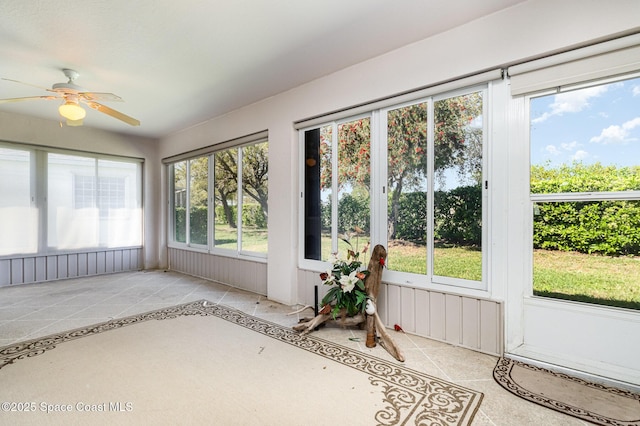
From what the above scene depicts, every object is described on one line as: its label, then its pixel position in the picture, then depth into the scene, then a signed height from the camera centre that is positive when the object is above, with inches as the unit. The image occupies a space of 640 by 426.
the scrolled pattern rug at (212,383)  61.9 -42.8
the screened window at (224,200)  162.4 +7.6
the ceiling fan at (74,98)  106.8 +43.1
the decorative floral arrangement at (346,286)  98.9 -25.6
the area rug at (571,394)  61.2 -42.4
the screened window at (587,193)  73.9 +4.9
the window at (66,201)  171.2 +7.2
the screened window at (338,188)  118.5 +10.2
